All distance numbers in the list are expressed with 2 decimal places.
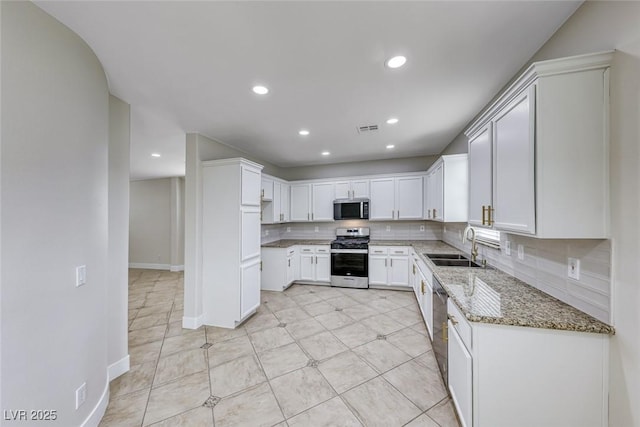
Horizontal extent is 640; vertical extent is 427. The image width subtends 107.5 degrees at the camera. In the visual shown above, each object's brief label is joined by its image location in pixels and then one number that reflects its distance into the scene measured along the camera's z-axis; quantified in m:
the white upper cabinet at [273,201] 4.46
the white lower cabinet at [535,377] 1.21
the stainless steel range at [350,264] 4.55
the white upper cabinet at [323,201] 5.09
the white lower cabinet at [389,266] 4.37
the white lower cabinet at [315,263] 4.79
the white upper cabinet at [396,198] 4.60
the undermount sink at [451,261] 2.82
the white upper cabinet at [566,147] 1.22
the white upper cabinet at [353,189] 4.90
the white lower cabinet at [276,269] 4.57
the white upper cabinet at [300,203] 5.25
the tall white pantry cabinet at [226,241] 3.14
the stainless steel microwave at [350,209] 4.79
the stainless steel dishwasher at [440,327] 1.91
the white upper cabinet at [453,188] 3.22
